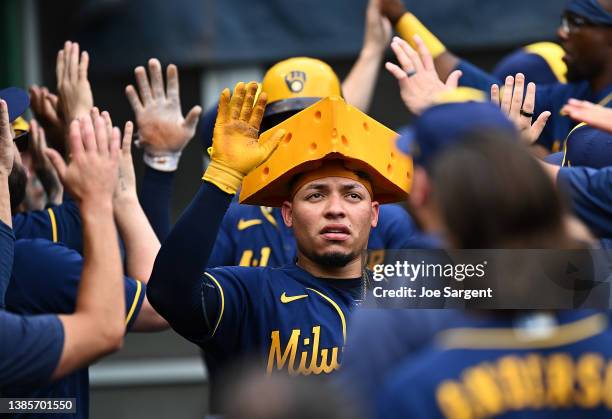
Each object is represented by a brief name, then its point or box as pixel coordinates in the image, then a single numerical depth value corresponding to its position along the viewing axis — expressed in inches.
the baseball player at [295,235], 267.6
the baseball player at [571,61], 397.1
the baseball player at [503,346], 161.9
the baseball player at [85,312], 212.4
